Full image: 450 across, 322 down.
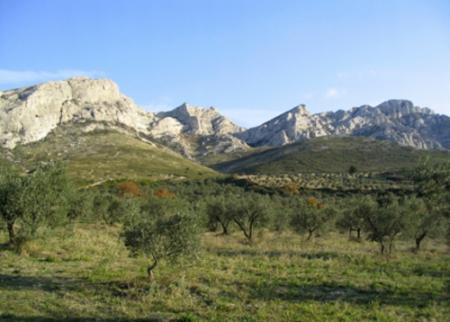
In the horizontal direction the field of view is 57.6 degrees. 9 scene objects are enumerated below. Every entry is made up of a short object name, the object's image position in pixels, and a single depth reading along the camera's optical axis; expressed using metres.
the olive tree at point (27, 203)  27.81
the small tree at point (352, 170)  162.64
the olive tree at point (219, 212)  53.72
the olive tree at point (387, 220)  41.22
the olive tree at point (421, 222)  43.62
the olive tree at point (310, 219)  51.88
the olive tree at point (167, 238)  20.03
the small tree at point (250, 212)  50.78
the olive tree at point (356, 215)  44.56
